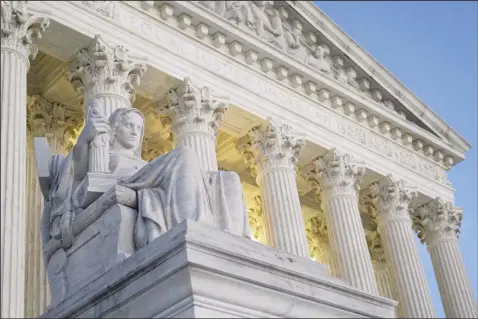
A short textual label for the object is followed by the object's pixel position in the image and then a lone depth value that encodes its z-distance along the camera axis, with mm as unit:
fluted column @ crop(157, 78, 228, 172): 18703
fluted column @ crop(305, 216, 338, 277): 28969
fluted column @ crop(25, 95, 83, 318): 17047
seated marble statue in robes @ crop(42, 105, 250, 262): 6742
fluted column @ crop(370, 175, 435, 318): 23016
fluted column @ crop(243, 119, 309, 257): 19672
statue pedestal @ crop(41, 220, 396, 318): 5234
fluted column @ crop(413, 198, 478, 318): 25516
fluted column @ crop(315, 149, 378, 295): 21312
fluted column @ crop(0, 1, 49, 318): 12461
